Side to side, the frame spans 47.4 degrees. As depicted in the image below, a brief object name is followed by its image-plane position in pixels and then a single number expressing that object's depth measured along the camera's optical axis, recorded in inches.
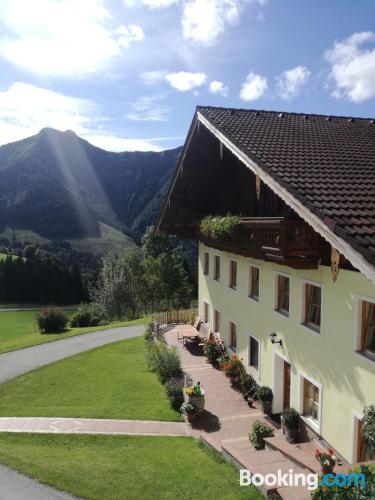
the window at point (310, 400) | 434.9
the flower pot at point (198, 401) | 530.5
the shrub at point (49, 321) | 1466.5
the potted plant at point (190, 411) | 522.9
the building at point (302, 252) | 324.2
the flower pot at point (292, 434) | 445.7
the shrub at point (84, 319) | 1643.7
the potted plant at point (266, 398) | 528.1
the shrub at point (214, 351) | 737.0
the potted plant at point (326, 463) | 288.5
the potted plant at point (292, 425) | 445.1
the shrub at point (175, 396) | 570.9
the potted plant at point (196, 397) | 530.6
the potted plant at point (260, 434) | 437.4
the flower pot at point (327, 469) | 288.5
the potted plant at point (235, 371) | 624.1
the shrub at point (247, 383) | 589.9
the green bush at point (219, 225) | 517.3
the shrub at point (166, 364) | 676.1
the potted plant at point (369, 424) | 299.5
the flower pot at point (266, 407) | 529.3
